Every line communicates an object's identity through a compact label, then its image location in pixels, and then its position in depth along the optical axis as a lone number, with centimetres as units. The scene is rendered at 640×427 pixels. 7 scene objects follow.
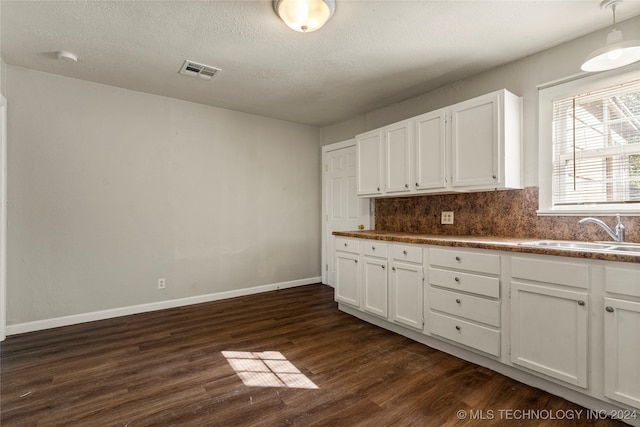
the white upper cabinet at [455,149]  250
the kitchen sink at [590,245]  199
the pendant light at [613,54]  175
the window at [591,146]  220
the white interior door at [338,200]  435
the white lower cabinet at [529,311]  168
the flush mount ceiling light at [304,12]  198
